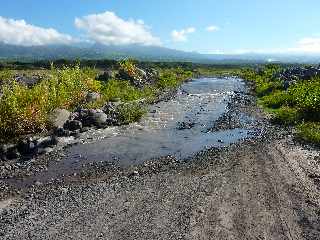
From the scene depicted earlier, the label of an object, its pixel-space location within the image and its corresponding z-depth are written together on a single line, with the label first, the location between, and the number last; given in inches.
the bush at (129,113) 700.6
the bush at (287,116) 645.2
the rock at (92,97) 863.0
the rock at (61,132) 593.5
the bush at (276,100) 834.6
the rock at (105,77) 1276.7
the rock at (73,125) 631.6
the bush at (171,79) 1445.2
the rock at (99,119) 660.8
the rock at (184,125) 664.1
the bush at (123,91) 977.9
